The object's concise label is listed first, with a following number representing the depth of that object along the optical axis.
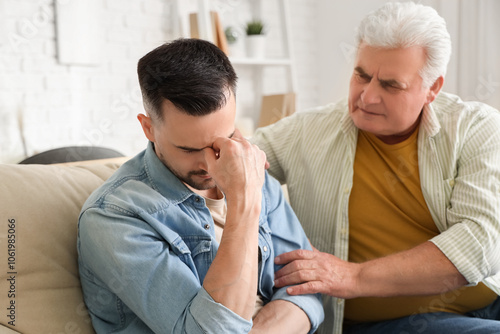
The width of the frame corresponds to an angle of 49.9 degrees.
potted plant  3.74
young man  1.05
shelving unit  3.36
